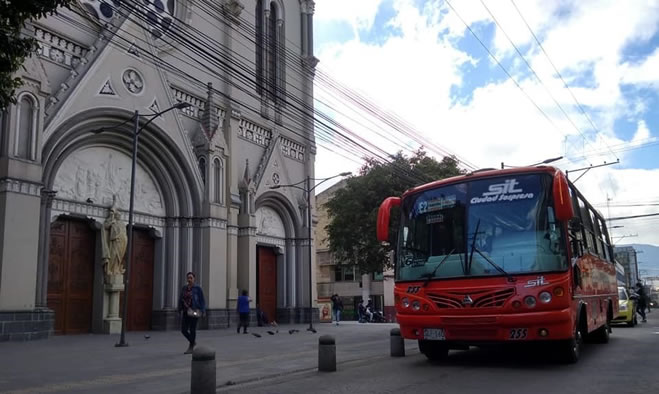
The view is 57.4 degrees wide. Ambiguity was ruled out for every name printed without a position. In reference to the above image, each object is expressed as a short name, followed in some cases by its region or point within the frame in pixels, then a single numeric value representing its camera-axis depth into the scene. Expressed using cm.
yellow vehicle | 2206
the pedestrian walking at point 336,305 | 3437
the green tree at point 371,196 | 2809
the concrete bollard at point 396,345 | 1275
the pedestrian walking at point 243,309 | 2207
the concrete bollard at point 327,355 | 1049
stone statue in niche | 2081
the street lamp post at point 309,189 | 2718
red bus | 908
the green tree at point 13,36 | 667
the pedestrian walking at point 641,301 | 2634
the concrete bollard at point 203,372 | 771
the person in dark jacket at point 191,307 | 1345
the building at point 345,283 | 5409
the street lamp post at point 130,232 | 1583
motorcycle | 3872
